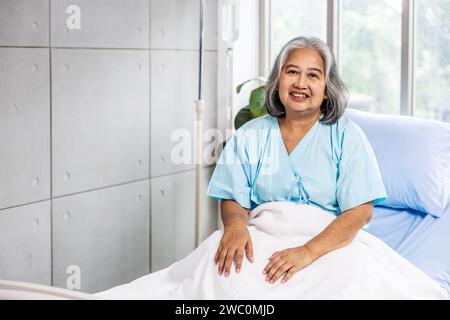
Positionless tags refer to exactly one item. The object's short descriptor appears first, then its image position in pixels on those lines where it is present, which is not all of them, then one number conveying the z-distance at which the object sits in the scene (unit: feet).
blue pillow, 8.80
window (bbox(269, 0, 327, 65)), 12.51
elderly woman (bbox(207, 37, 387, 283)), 7.46
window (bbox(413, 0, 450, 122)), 10.99
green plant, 11.74
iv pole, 10.85
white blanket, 6.27
